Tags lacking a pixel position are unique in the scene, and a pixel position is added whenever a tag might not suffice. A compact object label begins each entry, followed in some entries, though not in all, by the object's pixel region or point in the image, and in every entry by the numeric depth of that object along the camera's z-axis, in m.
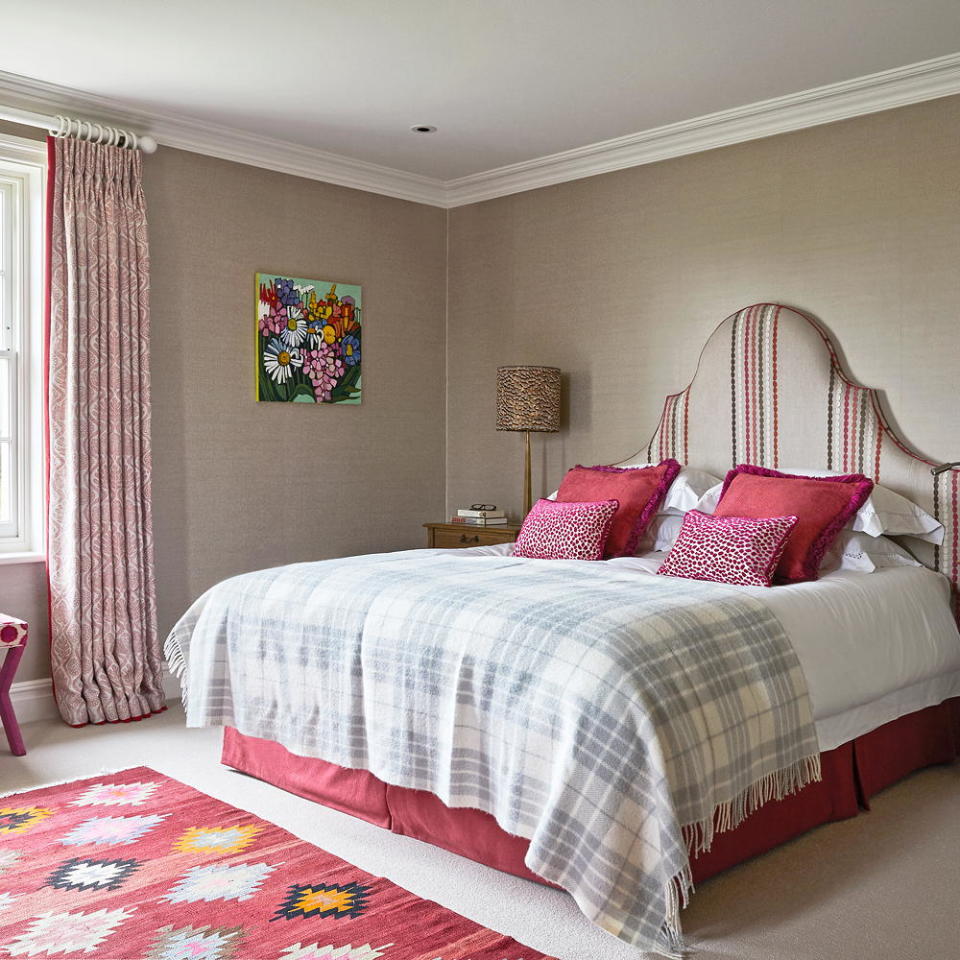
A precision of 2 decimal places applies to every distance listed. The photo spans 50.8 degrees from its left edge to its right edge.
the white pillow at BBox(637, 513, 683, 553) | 4.20
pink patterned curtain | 4.17
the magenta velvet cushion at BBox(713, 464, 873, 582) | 3.51
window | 4.33
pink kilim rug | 2.33
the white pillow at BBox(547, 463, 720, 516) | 4.16
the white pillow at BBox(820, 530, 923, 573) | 3.67
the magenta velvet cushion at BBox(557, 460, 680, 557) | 4.11
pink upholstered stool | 3.70
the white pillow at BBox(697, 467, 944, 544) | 3.65
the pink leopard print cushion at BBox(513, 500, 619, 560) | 3.96
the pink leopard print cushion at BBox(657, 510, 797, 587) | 3.34
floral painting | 4.92
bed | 2.71
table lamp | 4.91
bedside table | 4.90
